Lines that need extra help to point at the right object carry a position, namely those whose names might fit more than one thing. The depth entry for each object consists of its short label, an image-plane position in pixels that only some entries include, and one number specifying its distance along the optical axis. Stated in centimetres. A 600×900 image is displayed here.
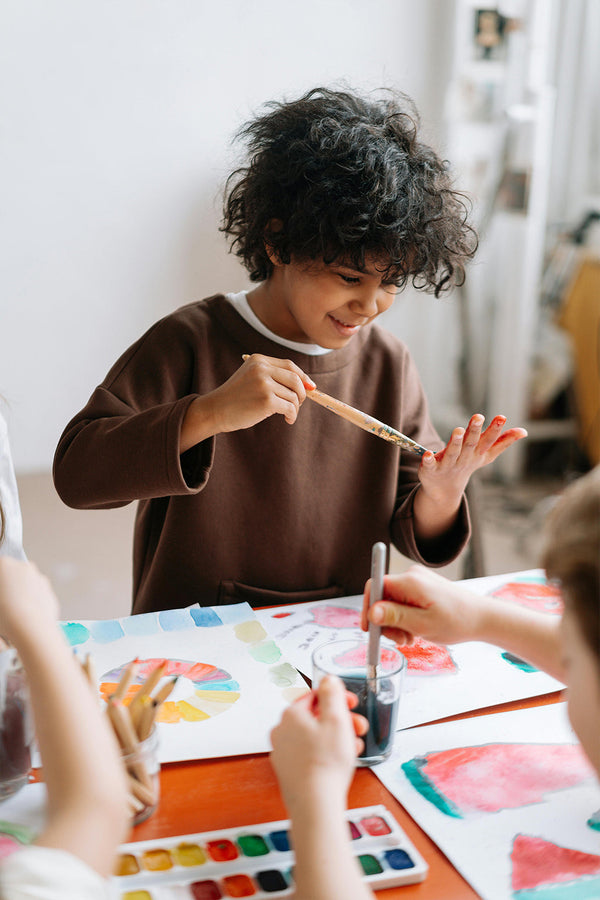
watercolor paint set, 56
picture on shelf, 256
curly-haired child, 97
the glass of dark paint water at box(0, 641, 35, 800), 63
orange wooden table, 59
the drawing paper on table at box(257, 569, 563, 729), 80
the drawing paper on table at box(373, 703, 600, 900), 60
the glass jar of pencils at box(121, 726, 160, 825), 60
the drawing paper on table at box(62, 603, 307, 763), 73
